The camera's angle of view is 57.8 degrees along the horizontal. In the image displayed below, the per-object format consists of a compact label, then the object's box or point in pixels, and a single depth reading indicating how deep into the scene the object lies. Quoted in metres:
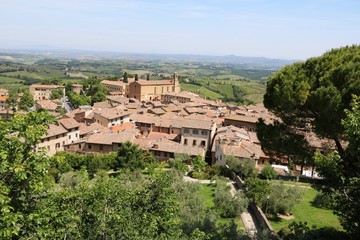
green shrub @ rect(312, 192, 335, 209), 26.87
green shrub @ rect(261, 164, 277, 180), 36.47
